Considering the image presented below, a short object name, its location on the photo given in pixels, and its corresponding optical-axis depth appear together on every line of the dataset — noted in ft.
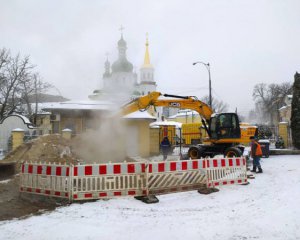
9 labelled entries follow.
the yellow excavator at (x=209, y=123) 46.57
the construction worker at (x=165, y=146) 58.90
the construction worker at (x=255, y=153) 41.72
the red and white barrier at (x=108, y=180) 26.45
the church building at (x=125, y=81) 65.66
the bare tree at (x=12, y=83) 95.55
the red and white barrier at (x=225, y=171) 31.63
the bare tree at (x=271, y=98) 214.07
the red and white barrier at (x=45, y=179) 26.73
